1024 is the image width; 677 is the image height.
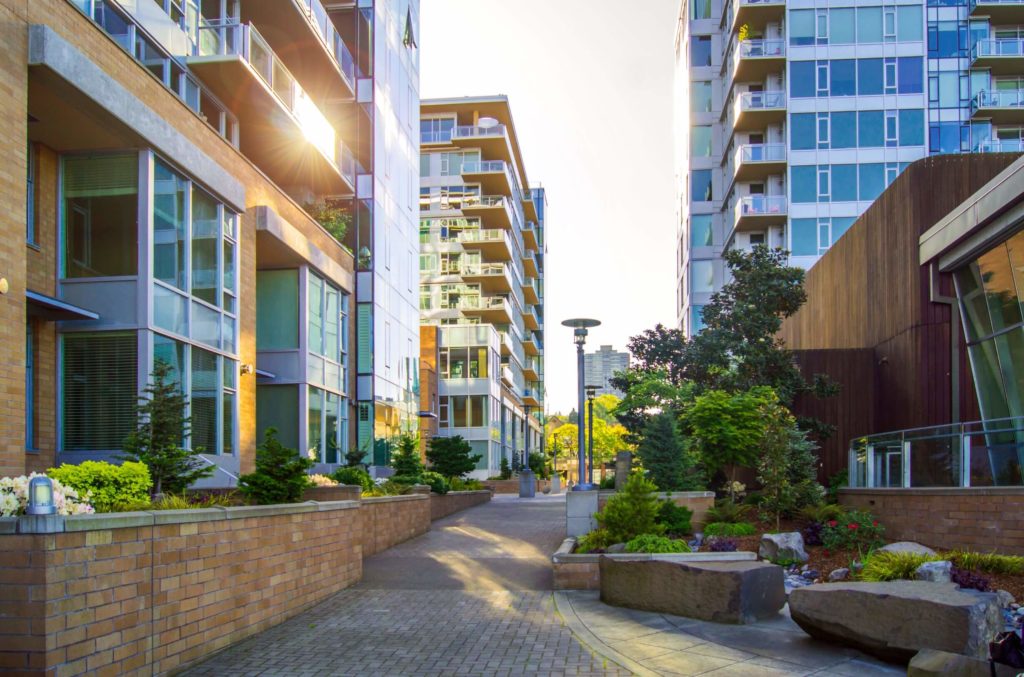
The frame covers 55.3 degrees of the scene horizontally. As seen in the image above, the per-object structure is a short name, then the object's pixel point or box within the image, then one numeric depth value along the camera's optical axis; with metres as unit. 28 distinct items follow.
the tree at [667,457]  20.42
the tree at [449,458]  37.44
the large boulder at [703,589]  11.04
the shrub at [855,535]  15.69
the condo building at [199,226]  14.68
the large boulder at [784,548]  15.15
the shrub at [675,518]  17.58
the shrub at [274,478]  12.84
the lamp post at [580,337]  20.23
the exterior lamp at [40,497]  7.16
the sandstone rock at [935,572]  11.18
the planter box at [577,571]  14.30
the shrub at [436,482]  29.17
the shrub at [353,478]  20.53
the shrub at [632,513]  15.45
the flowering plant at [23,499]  7.82
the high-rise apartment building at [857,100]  46.47
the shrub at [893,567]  11.84
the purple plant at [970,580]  10.73
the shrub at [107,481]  10.41
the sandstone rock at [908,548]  13.33
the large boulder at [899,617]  8.51
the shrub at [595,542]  15.52
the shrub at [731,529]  17.45
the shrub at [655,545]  14.16
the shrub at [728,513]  18.86
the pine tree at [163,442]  12.75
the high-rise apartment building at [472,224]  67.62
